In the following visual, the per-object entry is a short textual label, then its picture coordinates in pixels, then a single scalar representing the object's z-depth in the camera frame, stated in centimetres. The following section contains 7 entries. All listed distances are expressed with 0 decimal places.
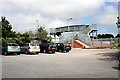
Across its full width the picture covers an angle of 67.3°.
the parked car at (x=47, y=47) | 1198
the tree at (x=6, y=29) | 1763
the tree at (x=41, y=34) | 1950
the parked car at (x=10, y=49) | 1062
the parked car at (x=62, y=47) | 1296
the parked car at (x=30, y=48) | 1119
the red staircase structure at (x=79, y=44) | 1735
